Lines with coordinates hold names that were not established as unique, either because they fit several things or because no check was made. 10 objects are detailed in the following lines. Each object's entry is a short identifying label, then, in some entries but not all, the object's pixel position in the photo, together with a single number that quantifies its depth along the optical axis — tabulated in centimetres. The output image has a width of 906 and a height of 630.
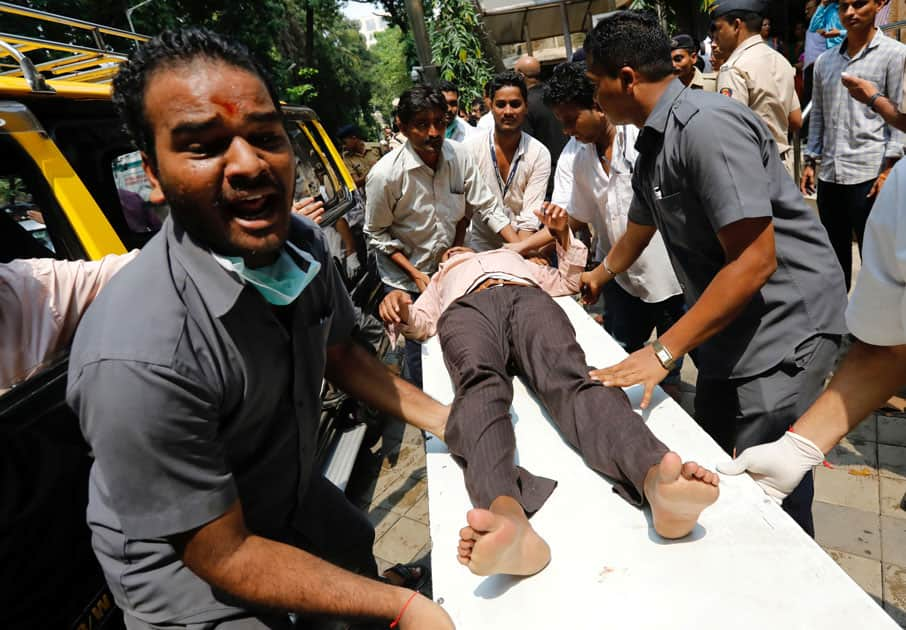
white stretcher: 121
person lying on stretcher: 134
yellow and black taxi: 129
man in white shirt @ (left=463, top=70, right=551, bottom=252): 350
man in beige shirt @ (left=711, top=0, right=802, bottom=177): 322
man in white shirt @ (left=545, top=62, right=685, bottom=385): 267
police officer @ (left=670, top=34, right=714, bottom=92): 404
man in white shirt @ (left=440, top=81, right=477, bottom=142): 498
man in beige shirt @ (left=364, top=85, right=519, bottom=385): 298
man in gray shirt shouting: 102
